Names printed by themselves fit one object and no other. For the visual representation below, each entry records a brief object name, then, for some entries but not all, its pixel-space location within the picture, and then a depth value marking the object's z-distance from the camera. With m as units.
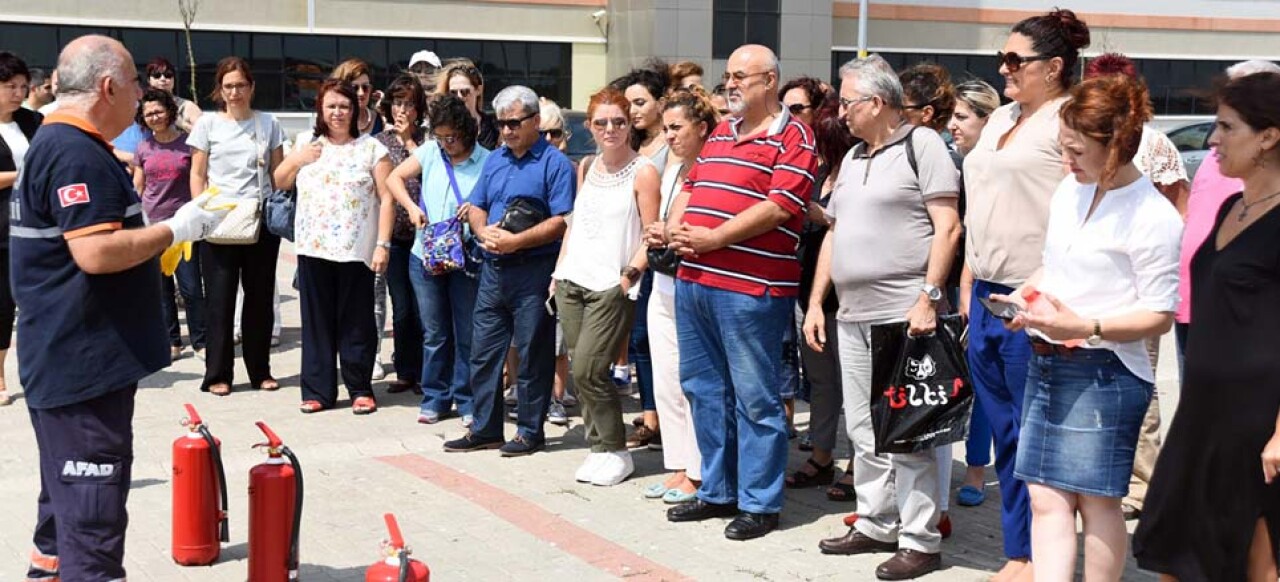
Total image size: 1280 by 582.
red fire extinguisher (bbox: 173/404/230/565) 5.50
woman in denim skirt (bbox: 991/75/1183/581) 4.18
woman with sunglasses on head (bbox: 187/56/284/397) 9.16
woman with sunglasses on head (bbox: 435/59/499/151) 8.72
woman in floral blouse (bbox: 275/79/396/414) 8.57
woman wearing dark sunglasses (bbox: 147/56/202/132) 10.26
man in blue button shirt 7.36
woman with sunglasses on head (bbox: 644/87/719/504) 6.59
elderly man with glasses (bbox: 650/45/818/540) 5.81
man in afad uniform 4.45
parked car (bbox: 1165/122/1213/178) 21.66
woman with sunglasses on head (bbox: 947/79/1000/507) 6.61
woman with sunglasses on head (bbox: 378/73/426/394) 8.91
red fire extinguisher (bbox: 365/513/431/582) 4.07
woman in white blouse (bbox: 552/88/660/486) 6.90
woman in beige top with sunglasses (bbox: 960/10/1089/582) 5.02
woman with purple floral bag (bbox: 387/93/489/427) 8.02
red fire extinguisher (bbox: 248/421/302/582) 5.07
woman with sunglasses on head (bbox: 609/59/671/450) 7.42
